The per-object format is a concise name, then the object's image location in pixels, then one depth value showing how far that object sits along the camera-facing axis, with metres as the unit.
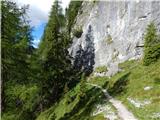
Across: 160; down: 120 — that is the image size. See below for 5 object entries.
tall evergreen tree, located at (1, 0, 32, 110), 7.77
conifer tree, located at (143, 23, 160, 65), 18.36
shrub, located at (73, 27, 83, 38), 34.54
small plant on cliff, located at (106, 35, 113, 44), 28.30
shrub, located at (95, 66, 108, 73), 25.43
